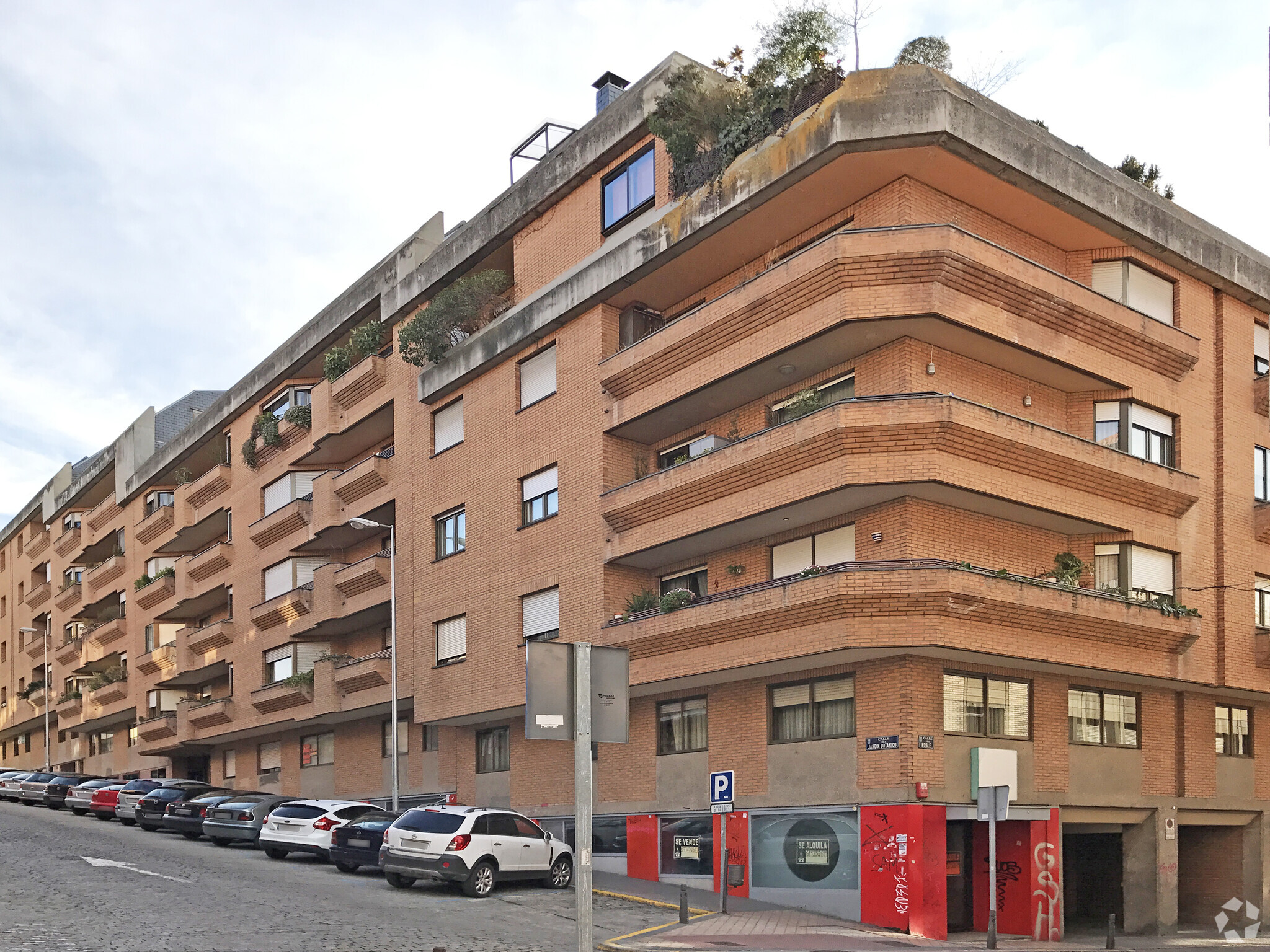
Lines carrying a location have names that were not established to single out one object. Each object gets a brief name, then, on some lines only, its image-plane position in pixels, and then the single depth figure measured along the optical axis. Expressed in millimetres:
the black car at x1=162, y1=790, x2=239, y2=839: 33625
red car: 40250
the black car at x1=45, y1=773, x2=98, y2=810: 45250
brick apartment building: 23312
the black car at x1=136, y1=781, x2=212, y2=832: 34812
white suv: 22672
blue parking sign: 21422
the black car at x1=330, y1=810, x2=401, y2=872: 25359
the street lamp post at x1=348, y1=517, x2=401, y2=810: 33188
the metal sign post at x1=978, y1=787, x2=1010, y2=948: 20156
